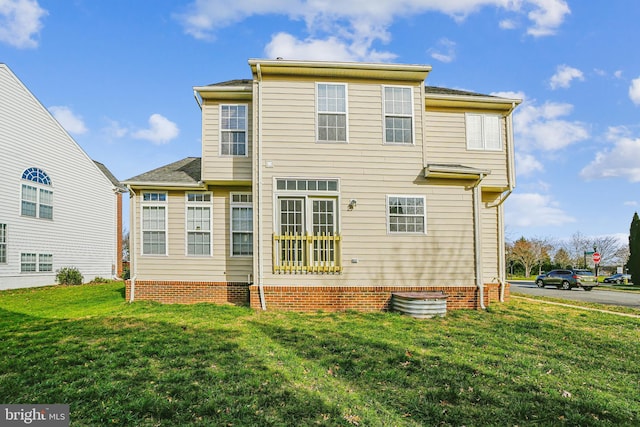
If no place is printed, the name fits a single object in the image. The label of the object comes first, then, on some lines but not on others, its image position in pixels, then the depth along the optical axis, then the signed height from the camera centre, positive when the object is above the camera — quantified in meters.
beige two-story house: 9.52 +0.85
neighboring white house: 15.80 +1.87
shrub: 17.92 -1.96
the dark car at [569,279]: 23.66 -3.19
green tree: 28.80 -1.46
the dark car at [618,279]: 32.00 -4.25
